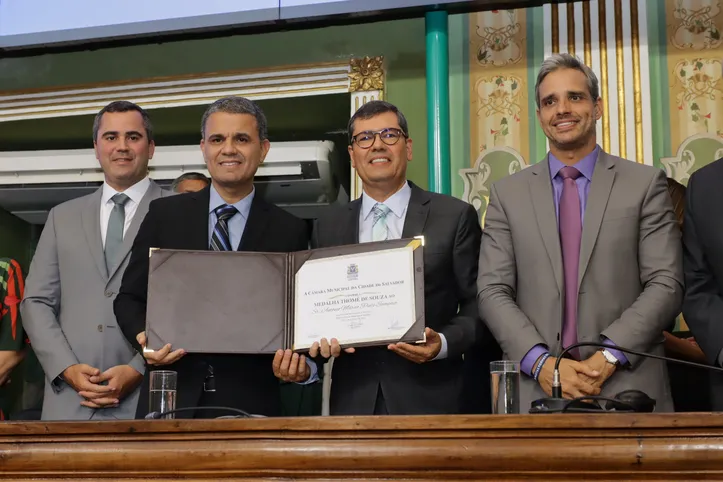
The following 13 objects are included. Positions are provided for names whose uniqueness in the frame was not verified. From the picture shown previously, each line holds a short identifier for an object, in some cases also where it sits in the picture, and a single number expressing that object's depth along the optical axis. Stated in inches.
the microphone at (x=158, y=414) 66.4
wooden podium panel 52.8
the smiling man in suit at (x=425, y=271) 89.1
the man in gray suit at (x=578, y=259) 85.4
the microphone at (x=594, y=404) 58.7
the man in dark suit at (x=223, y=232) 91.6
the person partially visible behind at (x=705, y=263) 83.4
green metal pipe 147.1
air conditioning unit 164.2
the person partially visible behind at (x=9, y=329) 112.7
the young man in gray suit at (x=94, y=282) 100.0
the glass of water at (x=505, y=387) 70.8
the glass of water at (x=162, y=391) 76.7
